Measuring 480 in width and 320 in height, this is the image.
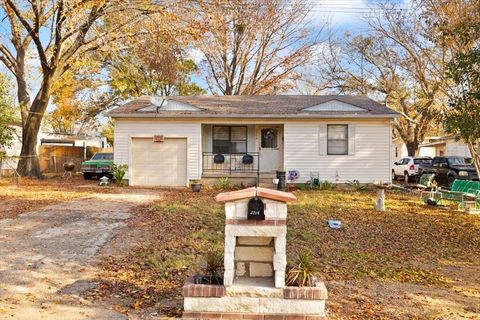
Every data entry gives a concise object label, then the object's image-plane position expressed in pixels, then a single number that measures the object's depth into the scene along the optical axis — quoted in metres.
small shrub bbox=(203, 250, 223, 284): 4.54
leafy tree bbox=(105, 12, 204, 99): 16.58
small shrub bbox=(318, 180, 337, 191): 16.22
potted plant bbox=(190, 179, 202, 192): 15.09
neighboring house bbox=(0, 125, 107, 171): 25.79
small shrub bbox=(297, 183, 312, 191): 16.27
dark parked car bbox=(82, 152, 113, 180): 20.64
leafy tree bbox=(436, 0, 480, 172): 8.72
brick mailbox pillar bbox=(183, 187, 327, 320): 4.29
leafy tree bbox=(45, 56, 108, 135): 25.54
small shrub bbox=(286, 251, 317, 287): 4.45
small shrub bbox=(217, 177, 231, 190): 16.29
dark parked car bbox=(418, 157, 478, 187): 18.06
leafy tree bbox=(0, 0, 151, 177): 15.84
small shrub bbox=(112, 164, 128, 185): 16.48
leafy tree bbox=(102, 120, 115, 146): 39.32
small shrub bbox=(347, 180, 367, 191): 16.22
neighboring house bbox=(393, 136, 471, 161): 31.48
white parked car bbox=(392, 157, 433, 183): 22.44
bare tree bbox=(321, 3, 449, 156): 23.22
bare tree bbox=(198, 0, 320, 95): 26.09
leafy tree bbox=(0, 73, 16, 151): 15.54
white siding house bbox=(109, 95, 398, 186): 16.64
